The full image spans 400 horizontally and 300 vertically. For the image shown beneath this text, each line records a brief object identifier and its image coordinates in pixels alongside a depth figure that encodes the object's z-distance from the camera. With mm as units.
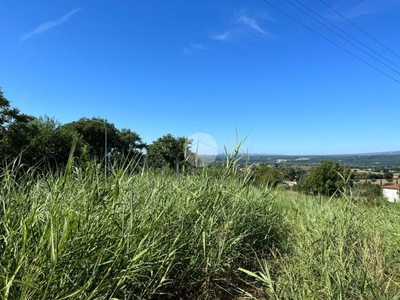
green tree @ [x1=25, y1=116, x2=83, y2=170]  15742
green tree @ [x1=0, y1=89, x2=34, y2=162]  14945
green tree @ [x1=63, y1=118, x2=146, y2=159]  22703
